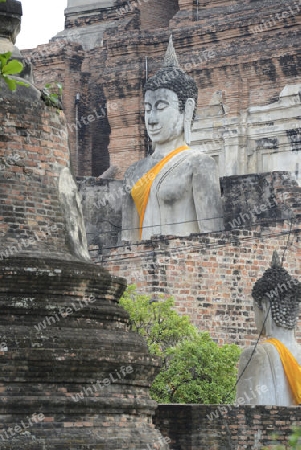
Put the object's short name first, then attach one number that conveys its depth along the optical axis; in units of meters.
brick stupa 12.08
